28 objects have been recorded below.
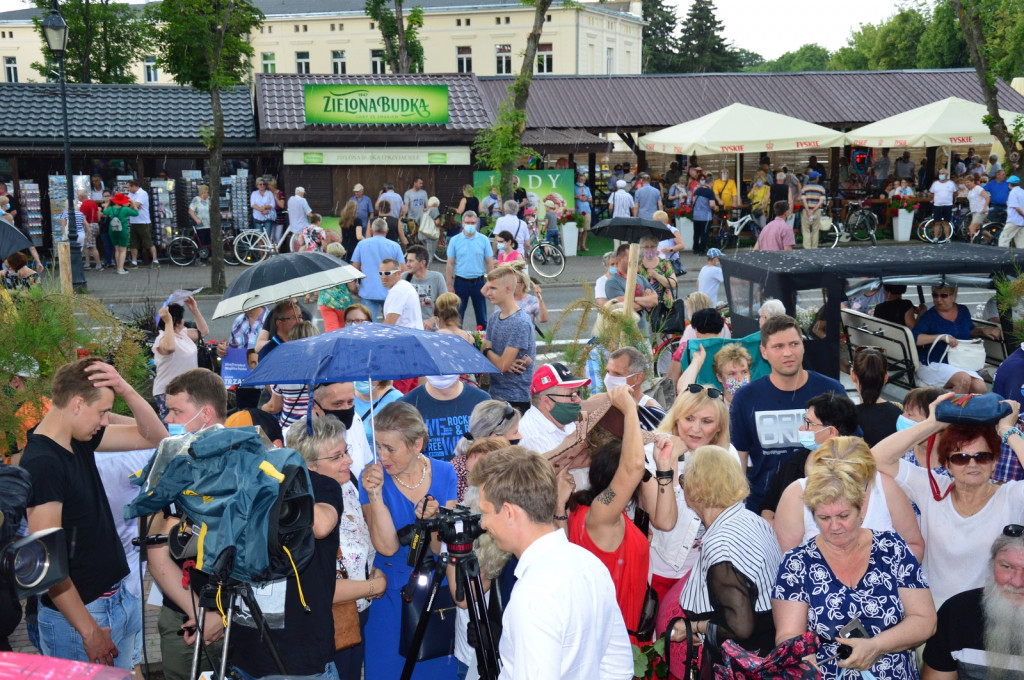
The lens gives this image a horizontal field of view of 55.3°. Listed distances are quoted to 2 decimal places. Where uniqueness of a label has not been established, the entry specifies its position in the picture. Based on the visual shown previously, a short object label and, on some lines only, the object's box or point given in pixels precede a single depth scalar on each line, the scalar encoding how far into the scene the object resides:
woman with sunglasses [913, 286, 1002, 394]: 8.99
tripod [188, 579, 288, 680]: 3.79
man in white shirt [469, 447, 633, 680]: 3.12
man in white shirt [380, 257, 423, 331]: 9.35
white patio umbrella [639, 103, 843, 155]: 22.75
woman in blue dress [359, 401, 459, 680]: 4.70
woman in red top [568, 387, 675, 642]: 4.35
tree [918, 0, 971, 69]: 60.94
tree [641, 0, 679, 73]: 71.88
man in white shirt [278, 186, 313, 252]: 21.69
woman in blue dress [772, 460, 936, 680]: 4.08
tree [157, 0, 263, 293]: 16.95
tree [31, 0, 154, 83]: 41.75
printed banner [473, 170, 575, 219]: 25.16
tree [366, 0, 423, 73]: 33.00
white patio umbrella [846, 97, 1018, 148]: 23.28
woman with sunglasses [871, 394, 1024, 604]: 4.65
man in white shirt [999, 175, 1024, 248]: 20.25
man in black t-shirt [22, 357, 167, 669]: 4.35
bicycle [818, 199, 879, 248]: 24.98
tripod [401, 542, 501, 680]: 4.09
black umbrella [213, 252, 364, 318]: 6.59
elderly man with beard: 4.14
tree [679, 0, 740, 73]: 67.31
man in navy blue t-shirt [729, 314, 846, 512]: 5.98
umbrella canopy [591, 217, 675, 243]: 9.67
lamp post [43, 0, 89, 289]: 17.22
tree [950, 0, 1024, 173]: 19.91
